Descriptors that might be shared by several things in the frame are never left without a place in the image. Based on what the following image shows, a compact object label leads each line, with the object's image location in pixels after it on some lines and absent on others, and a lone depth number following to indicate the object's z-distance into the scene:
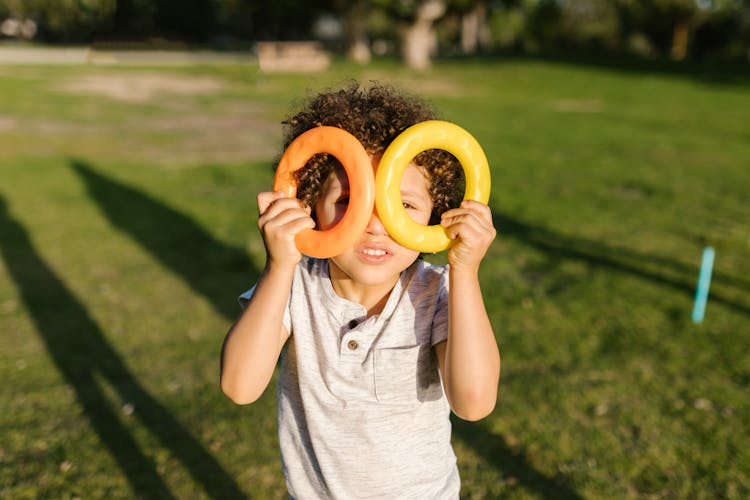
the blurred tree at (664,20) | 48.31
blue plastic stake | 4.87
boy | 1.66
